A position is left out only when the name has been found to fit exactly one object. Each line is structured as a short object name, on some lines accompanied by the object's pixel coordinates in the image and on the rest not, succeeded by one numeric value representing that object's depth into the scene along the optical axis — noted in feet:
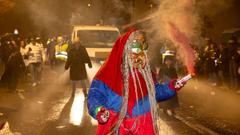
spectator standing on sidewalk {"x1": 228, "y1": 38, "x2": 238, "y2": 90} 48.80
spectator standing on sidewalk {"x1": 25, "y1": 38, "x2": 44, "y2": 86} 51.11
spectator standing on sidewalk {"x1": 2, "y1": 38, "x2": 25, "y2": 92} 47.09
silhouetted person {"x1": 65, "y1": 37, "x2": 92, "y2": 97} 42.19
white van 52.52
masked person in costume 14.26
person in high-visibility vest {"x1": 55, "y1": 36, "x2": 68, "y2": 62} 60.23
